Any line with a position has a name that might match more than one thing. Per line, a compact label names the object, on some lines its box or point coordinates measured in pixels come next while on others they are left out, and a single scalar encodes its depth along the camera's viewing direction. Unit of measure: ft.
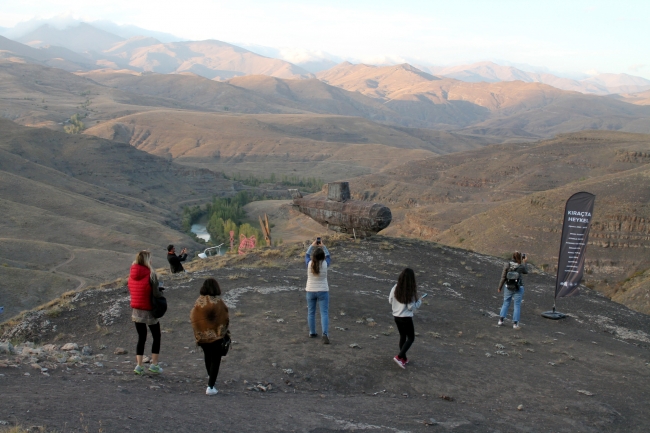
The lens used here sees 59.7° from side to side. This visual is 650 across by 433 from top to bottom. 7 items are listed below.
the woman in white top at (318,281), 38.47
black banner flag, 59.00
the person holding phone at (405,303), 35.04
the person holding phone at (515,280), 49.11
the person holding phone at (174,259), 57.88
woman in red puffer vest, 31.45
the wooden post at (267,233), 86.38
